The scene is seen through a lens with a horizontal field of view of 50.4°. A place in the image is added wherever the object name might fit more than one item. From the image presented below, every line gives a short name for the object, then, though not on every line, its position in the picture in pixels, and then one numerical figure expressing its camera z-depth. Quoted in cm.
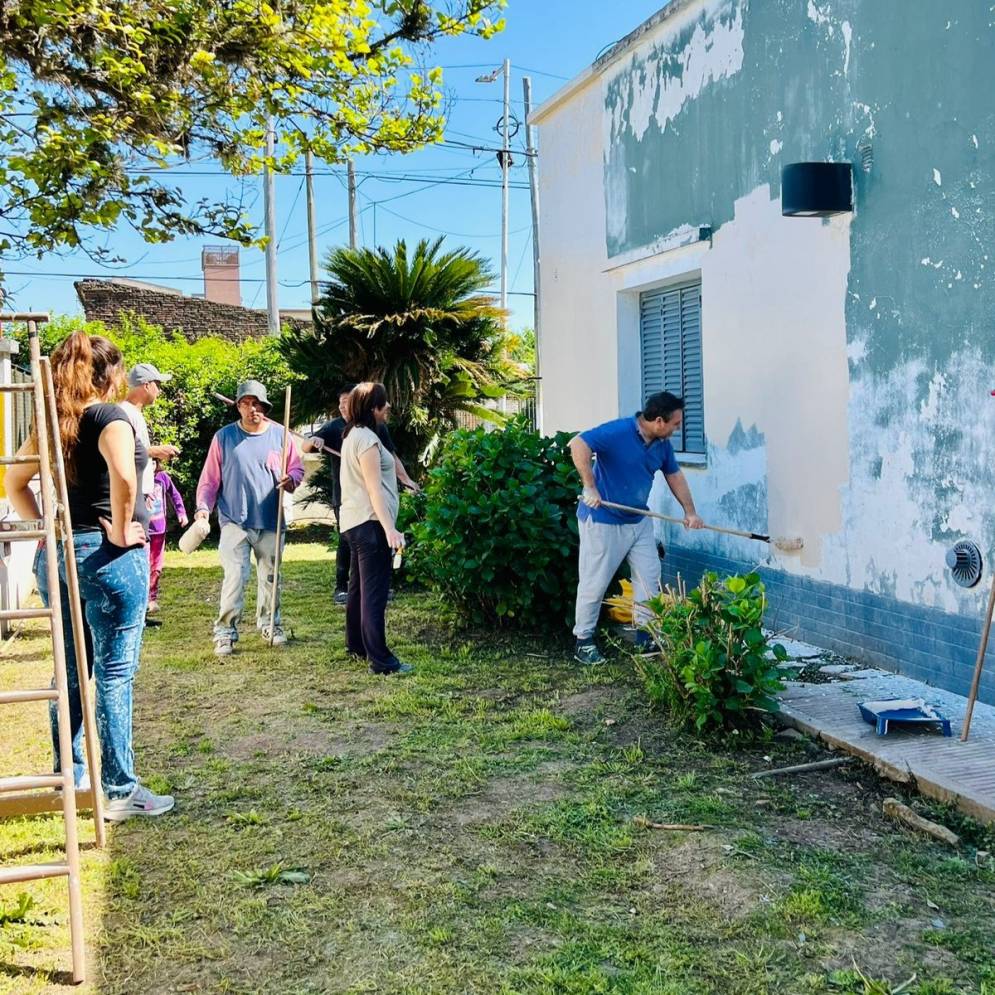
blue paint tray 472
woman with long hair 397
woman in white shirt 646
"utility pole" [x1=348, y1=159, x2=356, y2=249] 3262
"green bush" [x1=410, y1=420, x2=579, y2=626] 704
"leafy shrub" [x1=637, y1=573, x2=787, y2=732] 487
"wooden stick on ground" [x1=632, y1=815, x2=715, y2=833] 398
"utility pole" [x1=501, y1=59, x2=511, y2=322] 3366
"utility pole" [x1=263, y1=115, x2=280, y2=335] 2610
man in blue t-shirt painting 650
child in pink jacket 795
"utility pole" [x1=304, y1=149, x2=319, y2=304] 2950
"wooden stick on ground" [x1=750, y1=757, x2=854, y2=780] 455
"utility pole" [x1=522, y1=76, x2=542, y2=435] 2656
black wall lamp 584
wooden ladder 312
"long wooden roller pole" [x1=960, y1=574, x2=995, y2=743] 429
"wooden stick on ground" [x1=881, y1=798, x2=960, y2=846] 382
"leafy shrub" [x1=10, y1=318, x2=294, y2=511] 1445
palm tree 1165
